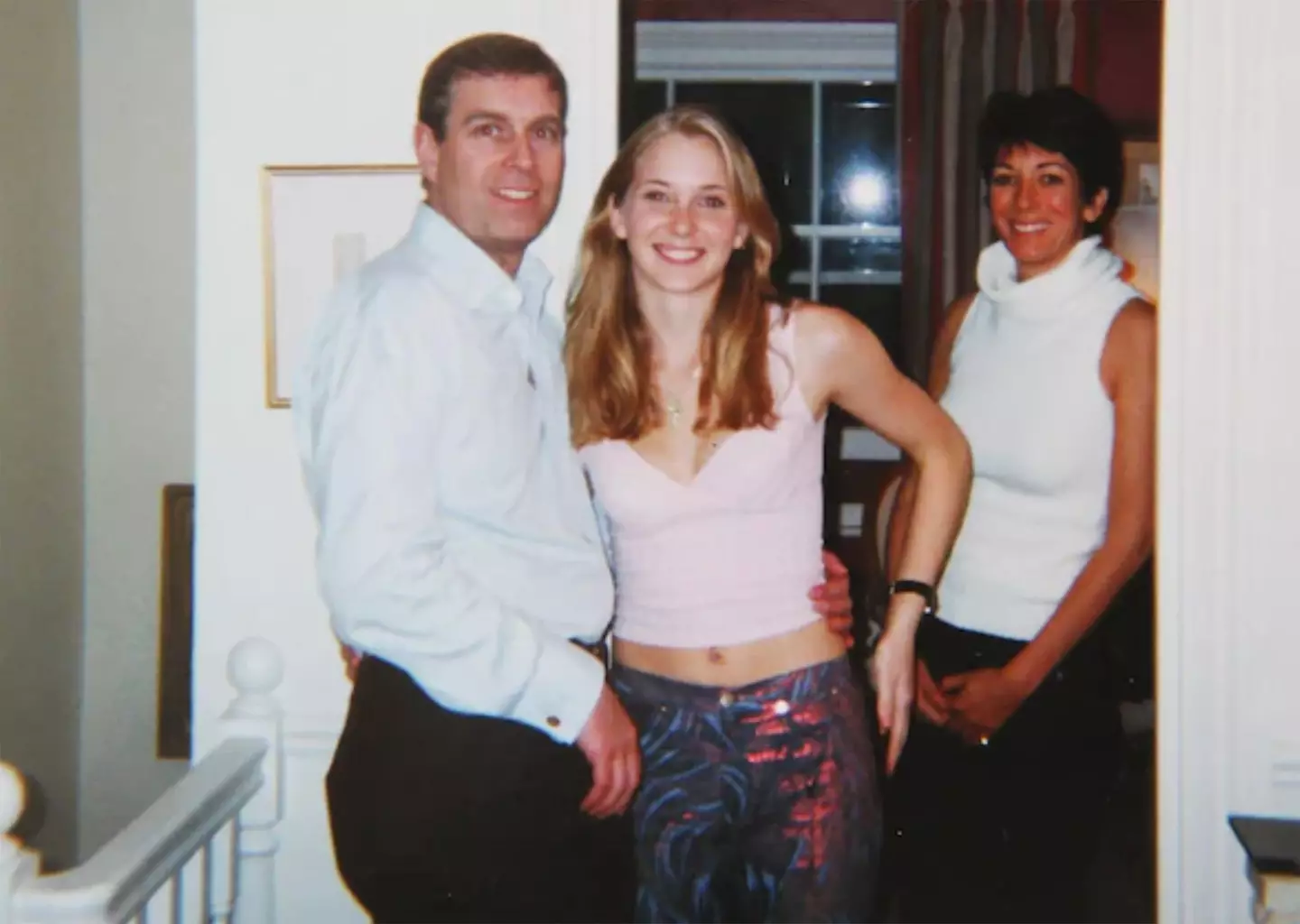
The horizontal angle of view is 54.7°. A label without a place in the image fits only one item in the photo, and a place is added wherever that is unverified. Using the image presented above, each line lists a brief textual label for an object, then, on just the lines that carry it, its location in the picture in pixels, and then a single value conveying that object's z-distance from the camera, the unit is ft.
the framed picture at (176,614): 7.48
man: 4.17
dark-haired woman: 5.08
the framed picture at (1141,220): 4.97
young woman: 4.58
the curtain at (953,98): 6.15
